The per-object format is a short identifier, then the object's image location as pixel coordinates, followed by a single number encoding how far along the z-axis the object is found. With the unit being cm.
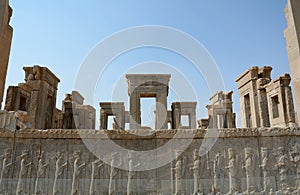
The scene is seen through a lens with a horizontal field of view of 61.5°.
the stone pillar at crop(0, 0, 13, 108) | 718
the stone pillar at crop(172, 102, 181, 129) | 1500
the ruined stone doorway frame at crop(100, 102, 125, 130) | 1510
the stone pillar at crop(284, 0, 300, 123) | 700
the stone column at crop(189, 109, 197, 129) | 1650
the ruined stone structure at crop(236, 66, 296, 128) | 1216
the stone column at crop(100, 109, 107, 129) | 1501
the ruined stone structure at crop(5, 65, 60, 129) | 1227
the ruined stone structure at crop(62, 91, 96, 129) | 1516
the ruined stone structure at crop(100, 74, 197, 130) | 1323
